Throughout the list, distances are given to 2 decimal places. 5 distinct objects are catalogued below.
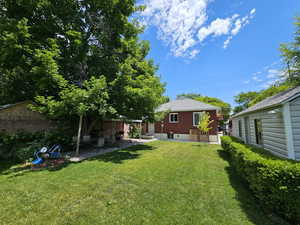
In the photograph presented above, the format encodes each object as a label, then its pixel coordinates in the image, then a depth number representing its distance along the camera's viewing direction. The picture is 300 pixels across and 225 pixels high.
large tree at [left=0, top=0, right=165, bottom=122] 6.88
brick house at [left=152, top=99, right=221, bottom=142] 14.10
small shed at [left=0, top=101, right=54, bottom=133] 7.55
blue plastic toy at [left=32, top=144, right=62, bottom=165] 6.12
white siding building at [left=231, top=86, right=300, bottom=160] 3.96
